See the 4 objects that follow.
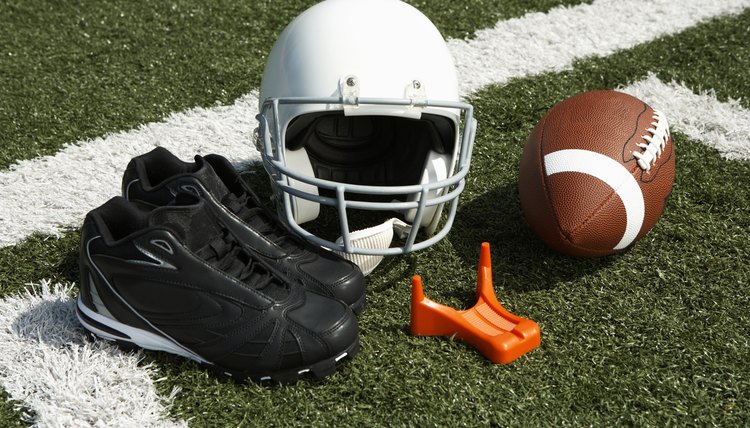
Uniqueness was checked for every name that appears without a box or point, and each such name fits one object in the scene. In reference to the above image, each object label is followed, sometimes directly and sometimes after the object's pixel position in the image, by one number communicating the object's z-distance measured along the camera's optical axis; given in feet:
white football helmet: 7.27
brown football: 7.39
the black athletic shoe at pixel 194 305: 6.36
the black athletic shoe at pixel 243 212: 7.03
